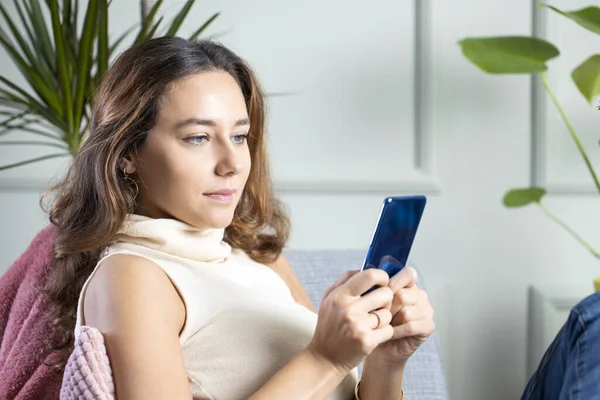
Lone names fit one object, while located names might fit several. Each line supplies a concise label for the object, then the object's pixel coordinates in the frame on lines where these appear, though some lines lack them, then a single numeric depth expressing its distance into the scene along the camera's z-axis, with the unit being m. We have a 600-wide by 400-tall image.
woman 1.42
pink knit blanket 1.36
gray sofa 1.86
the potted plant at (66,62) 1.96
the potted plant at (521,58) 2.13
